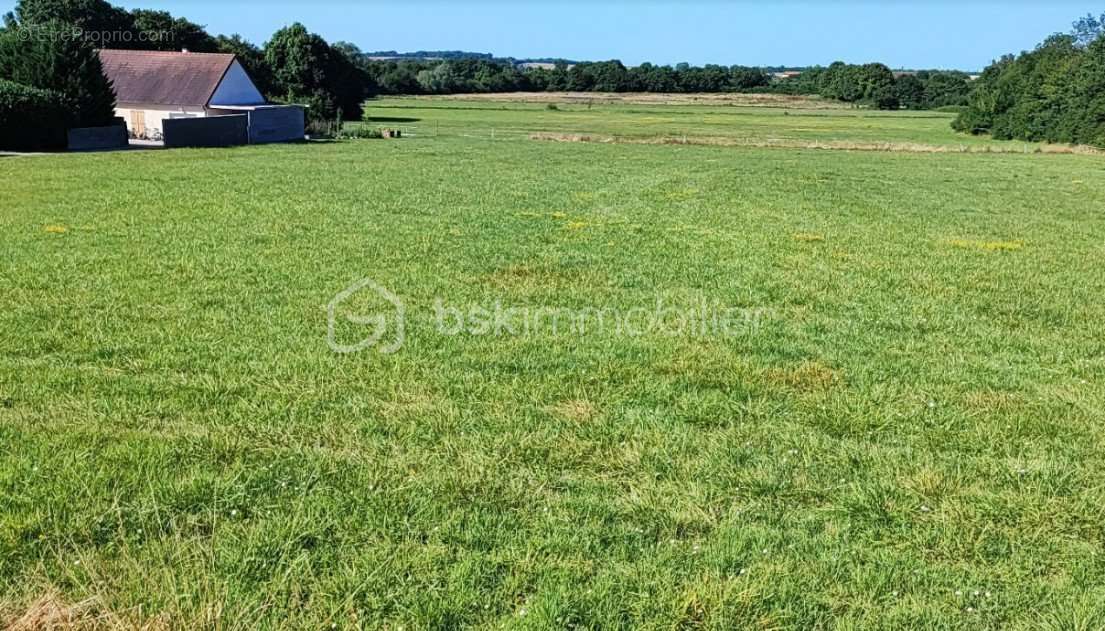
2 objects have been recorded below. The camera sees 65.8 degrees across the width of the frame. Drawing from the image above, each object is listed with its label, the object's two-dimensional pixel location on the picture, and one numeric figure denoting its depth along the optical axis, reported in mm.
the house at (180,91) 45594
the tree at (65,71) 35688
